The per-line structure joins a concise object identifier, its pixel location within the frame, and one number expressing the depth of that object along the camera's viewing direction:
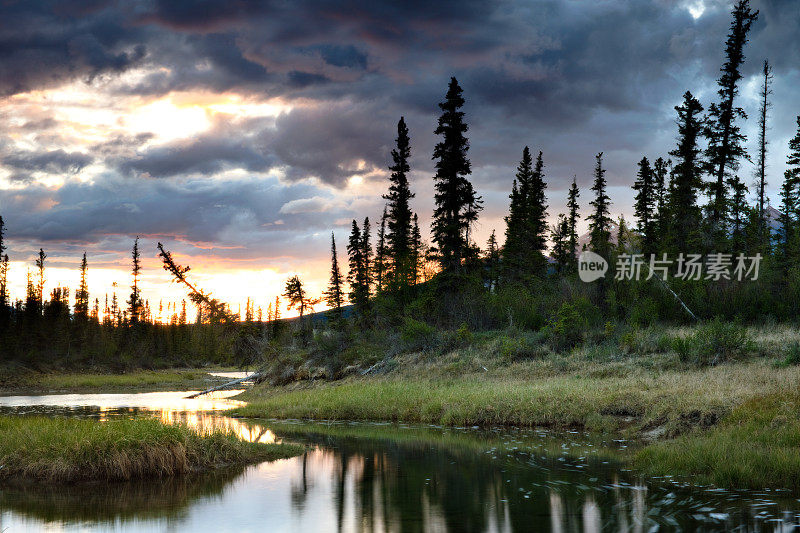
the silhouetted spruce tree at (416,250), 54.14
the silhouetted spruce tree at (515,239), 60.56
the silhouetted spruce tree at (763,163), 46.81
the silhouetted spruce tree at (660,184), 60.84
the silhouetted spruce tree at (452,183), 45.69
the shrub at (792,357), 24.72
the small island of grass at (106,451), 14.36
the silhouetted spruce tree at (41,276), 107.34
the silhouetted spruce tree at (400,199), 56.00
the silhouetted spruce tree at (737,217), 43.78
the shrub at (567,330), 34.47
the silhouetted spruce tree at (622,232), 63.36
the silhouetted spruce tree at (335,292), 72.88
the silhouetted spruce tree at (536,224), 61.22
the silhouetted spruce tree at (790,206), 46.99
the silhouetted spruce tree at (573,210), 73.29
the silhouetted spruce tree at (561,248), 70.06
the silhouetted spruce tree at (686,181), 47.31
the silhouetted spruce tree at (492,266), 67.34
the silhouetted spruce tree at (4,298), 83.25
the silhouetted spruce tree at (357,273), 65.38
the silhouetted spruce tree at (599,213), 66.36
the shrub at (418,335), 39.22
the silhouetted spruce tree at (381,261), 59.31
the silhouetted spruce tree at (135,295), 93.88
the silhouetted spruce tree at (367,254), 68.50
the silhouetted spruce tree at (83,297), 102.62
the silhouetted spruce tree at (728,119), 43.69
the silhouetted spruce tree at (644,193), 68.02
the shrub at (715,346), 27.31
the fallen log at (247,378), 45.97
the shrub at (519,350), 33.91
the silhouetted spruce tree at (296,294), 76.88
